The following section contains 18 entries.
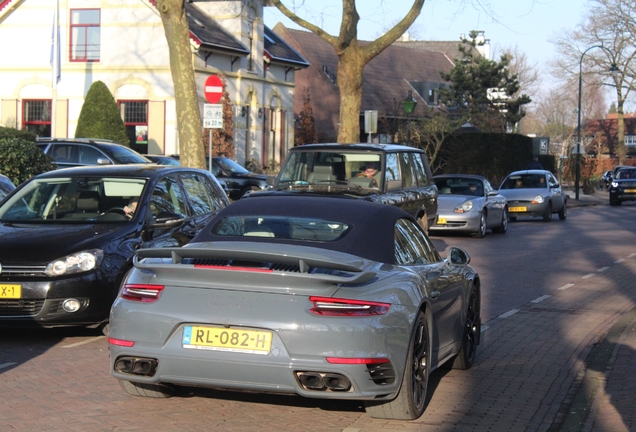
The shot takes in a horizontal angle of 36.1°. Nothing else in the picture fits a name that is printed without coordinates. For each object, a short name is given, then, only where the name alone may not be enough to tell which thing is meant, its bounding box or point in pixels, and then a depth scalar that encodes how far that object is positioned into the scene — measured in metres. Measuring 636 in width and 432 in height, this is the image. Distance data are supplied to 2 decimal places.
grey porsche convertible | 5.61
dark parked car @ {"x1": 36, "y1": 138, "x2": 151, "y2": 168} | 23.00
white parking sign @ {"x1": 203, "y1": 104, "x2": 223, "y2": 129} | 19.14
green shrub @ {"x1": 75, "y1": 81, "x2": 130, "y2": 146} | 34.62
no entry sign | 19.98
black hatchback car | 8.61
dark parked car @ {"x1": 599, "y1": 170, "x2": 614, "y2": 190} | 65.16
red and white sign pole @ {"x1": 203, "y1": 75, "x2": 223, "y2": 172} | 19.17
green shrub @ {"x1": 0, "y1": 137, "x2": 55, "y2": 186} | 17.92
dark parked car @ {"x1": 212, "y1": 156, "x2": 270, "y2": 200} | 28.59
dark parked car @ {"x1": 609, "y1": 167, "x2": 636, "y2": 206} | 41.91
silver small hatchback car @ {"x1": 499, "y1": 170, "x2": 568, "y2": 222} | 28.93
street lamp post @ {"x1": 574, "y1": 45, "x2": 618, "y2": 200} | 45.91
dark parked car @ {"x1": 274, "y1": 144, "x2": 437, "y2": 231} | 14.54
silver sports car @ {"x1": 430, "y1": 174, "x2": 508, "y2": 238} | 22.12
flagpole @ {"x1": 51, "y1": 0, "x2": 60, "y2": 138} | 32.50
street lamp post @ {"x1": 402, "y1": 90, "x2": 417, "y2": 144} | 32.28
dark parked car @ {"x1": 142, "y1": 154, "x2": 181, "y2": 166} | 27.11
